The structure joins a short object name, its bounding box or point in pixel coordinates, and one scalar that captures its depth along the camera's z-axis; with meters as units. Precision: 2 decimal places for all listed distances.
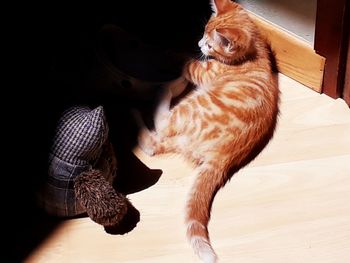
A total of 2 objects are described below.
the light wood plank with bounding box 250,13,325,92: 1.79
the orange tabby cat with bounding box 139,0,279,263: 1.54
